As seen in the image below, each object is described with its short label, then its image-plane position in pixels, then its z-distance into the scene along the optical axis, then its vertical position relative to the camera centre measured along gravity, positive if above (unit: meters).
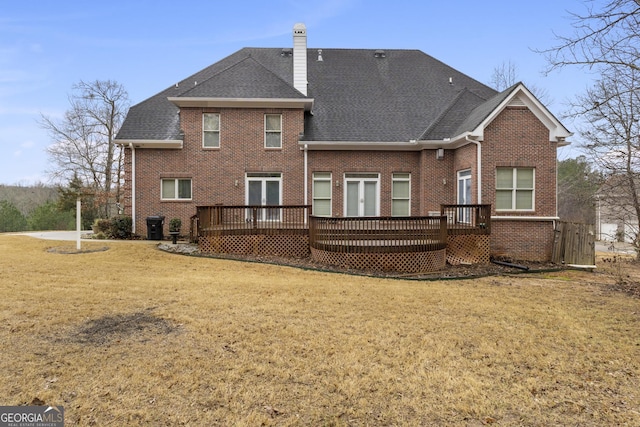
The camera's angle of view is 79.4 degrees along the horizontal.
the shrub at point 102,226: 15.48 -0.68
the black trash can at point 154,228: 15.03 -0.72
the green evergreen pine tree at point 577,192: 15.84 +1.10
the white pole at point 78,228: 12.03 -0.61
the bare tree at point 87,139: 28.98 +5.32
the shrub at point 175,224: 14.75 -0.56
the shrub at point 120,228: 15.25 -0.74
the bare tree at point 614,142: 12.18 +2.43
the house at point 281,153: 15.39 +2.35
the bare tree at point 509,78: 30.19 +10.60
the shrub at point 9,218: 27.30 -0.69
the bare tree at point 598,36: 7.70 +3.74
